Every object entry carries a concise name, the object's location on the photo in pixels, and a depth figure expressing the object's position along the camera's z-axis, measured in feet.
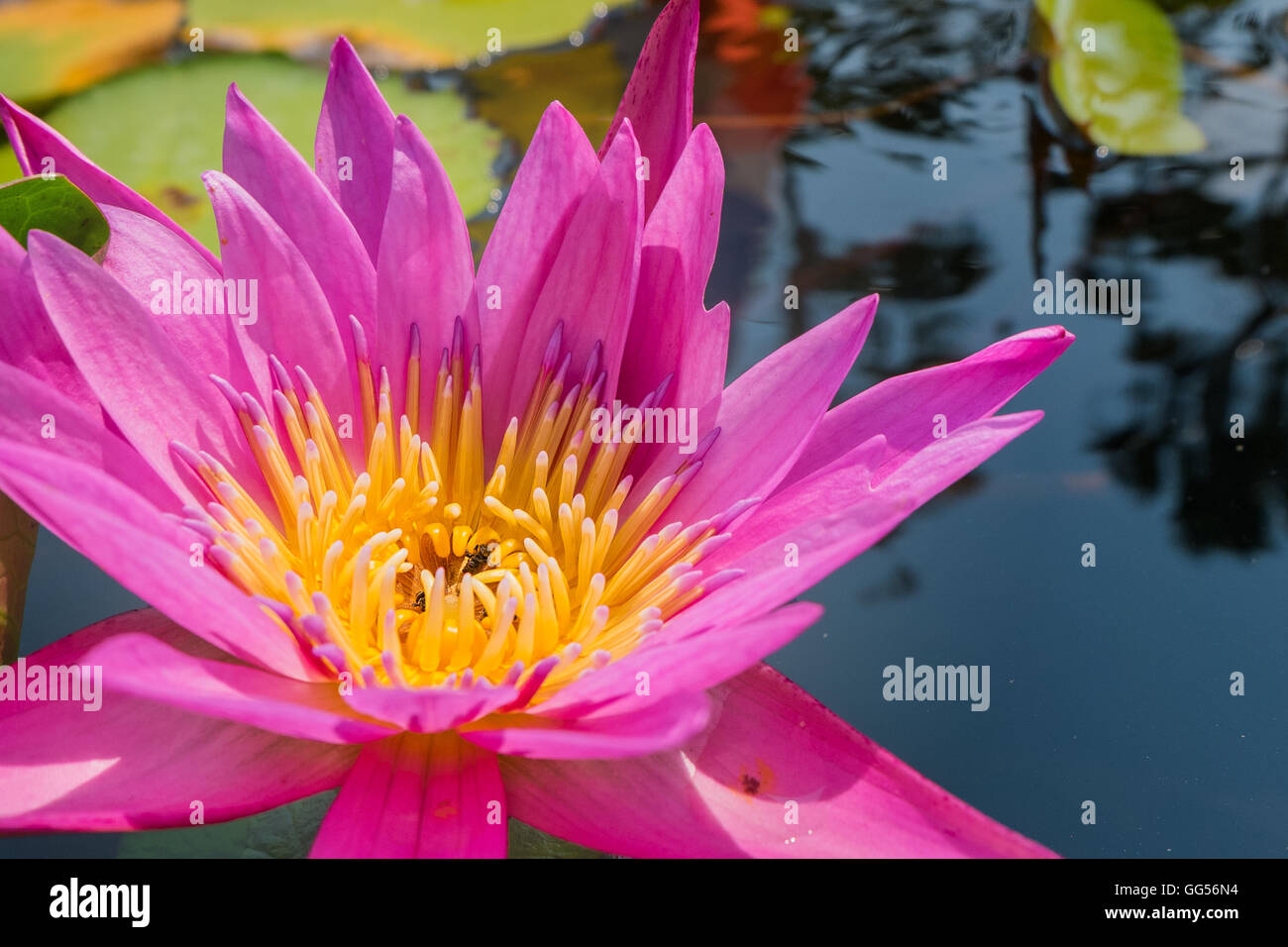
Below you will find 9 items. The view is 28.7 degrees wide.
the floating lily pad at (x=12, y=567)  1.05
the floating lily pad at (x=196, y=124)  1.34
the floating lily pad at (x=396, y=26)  1.46
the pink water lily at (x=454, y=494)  0.97
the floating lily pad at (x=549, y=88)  1.41
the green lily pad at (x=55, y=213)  1.04
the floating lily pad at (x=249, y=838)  1.05
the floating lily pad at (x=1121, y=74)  1.41
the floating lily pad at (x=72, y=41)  1.41
